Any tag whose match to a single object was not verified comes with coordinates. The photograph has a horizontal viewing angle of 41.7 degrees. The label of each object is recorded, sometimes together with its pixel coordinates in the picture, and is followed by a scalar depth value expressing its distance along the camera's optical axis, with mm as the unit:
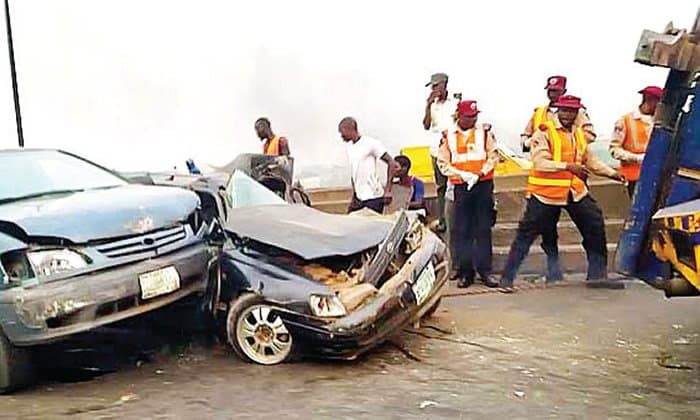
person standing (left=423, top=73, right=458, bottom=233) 9656
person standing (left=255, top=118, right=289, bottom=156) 10516
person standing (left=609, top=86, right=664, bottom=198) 8078
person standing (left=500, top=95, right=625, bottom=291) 8031
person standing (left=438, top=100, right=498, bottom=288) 8469
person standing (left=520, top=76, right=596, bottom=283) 8258
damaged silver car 4910
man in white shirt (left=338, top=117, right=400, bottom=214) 9023
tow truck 4656
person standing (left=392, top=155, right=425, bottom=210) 9570
